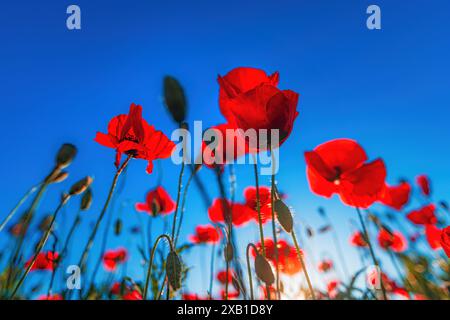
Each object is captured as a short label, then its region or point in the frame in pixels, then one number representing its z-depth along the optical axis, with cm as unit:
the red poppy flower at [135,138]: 41
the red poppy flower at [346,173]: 47
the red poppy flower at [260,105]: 35
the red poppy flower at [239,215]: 50
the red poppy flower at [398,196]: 77
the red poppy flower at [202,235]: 81
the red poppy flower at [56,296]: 61
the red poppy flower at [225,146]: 36
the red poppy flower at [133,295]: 56
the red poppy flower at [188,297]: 61
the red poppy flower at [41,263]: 64
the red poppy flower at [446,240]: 39
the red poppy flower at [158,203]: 61
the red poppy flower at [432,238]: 55
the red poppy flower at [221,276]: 79
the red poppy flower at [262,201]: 40
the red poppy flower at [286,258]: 45
